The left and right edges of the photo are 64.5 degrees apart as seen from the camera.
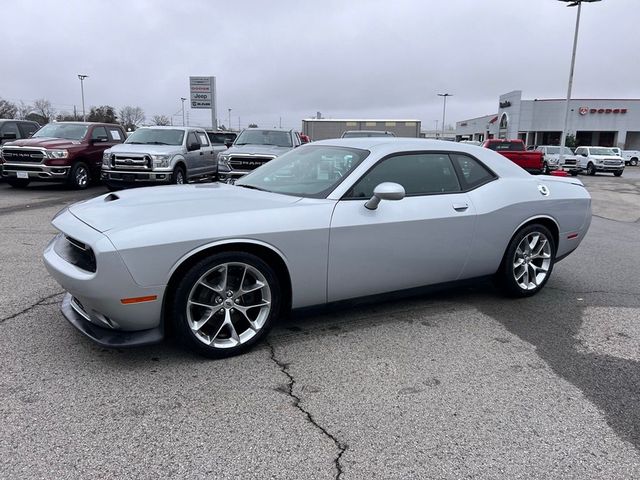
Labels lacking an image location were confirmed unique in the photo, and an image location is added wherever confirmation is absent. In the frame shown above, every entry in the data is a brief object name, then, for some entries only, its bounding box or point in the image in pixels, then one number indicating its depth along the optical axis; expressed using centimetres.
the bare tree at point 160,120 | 8282
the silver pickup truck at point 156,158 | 1177
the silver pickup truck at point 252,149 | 1262
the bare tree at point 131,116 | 8369
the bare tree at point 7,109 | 5946
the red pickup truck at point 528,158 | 2202
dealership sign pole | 3853
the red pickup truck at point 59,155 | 1257
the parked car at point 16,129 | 1421
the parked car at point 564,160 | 2896
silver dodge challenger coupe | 322
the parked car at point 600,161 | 2945
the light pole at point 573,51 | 2473
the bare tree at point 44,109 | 7238
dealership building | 5238
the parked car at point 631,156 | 4559
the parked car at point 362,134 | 1805
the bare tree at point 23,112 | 6656
